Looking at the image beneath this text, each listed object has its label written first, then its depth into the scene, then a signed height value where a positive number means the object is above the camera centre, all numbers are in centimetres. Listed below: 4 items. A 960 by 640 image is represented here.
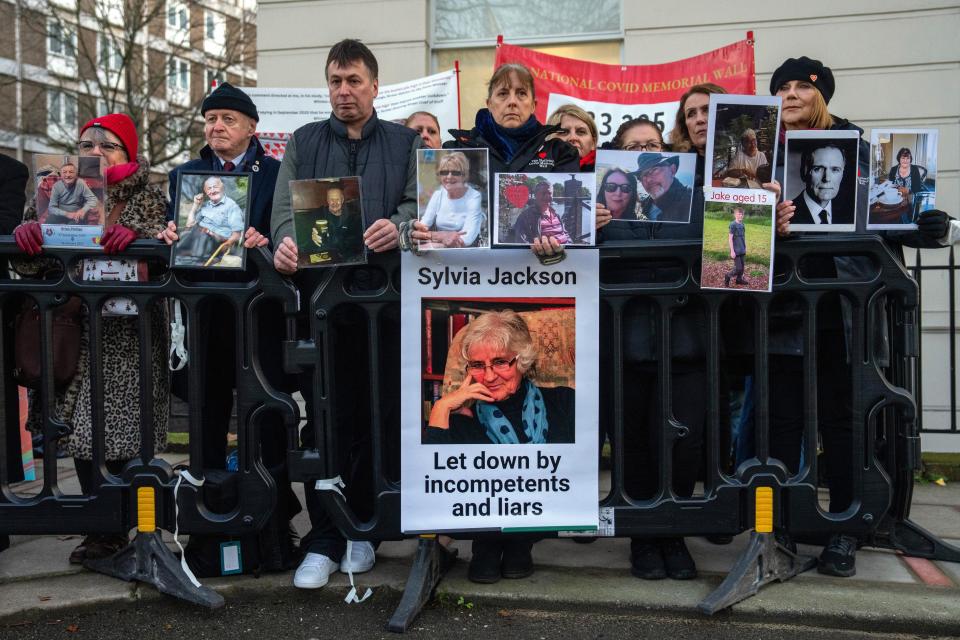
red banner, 609 +156
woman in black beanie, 340 -25
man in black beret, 356 -16
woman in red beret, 355 -30
